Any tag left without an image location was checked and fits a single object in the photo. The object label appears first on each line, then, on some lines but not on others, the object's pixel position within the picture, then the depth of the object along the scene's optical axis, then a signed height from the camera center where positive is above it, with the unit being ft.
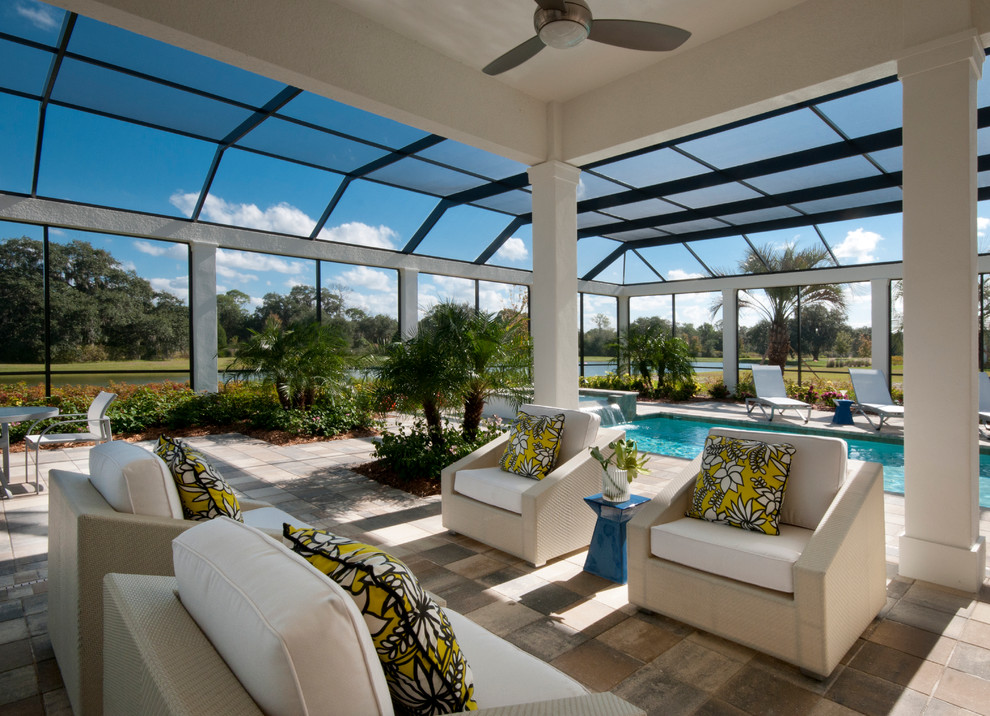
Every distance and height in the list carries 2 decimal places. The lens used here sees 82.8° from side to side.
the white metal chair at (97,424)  17.44 -2.24
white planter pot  10.66 -2.60
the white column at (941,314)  10.43 +0.61
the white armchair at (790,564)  7.66 -3.26
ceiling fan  9.19 +5.49
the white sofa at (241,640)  3.16 -1.86
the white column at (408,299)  36.99 +3.41
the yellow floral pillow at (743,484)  9.09 -2.29
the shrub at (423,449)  17.78 -3.25
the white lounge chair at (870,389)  31.65 -2.43
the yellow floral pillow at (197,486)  7.64 -1.85
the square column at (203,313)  28.78 +2.04
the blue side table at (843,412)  31.45 -3.68
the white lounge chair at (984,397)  25.24 -2.38
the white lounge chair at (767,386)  34.61 -2.46
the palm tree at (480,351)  17.28 -0.05
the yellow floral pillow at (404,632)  3.80 -1.94
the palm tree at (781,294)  39.13 +3.91
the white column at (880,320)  36.76 +1.71
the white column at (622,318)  50.80 +2.78
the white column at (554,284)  17.21 +2.01
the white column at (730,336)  43.73 +0.87
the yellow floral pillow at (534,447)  12.67 -2.25
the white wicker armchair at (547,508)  11.34 -3.42
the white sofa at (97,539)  6.37 -2.22
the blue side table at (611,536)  10.54 -3.60
